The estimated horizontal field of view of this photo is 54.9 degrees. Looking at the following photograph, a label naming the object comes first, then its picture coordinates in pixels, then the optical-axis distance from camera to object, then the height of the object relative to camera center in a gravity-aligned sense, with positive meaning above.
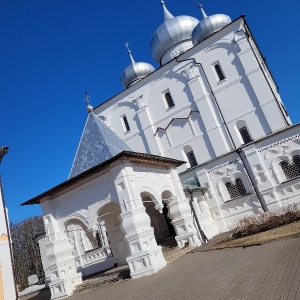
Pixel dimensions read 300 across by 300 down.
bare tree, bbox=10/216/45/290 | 36.51 +3.10
